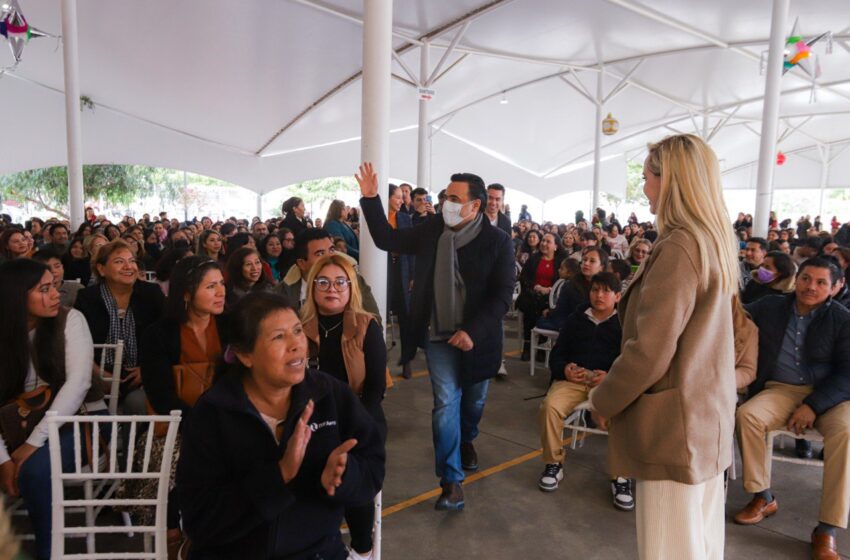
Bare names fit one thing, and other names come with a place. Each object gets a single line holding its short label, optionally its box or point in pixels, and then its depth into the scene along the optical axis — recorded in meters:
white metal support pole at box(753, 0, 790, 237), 8.34
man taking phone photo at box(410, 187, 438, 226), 6.95
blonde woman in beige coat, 1.89
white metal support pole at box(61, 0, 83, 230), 8.44
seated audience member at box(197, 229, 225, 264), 6.47
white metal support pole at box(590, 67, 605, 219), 16.05
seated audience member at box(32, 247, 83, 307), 4.20
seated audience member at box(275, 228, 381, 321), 4.09
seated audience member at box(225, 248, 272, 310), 4.52
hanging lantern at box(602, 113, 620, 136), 14.63
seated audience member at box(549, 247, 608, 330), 5.38
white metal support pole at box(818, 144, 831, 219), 29.88
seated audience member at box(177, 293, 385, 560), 1.73
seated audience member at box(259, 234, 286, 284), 6.13
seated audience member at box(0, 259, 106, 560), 2.63
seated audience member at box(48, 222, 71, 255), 7.91
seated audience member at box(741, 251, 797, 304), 4.51
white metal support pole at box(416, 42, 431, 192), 11.99
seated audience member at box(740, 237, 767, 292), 6.20
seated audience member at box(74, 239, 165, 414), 3.77
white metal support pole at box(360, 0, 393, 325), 4.53
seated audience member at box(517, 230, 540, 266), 8.30
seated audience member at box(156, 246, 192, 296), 4.89
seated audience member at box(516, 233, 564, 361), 6.88
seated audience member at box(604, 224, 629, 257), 10.98
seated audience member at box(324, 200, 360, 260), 6.24
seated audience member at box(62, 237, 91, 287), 6.55
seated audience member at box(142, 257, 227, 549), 2.93
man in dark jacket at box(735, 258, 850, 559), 3.11
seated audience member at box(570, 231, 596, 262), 8.65
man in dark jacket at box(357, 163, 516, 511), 3.34
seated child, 3.80
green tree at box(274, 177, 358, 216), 30.18
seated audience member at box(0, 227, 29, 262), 5.92
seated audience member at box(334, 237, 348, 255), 5.93
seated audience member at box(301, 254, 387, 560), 2.78
